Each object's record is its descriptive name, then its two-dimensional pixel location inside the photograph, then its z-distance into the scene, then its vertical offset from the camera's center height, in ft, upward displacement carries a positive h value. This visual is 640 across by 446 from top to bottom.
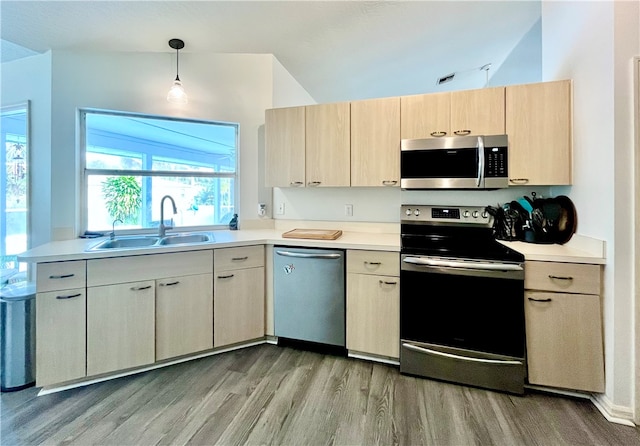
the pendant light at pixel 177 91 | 7.73 +3.51
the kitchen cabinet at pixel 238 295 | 7.37 -1.89
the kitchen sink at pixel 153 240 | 7.52 -0.47
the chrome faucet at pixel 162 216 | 8.23 +0.20
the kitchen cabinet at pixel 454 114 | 6.93 +2.73
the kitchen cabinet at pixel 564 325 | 5.40 -1.94
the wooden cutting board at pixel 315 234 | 7.72 -0.30
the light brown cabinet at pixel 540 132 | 6.49 +2.08
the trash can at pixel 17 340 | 5.91 -2.41
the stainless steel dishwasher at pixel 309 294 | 7.20 -1.83
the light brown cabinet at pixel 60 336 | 5.73 -2.28
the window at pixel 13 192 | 8.43 +0.89
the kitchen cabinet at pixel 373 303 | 6.73 -1.89
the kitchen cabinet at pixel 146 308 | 6.14 -1.94
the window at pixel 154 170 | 8.25 +1.61
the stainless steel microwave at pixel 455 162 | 6.83 +1.50
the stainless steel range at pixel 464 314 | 5.77 -1.90
